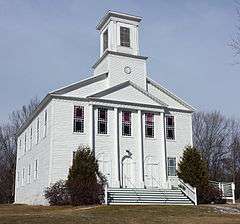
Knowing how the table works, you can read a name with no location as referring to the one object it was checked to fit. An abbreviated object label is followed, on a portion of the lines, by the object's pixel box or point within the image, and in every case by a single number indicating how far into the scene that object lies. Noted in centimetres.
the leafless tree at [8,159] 6209
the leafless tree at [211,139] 6072
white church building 3253
